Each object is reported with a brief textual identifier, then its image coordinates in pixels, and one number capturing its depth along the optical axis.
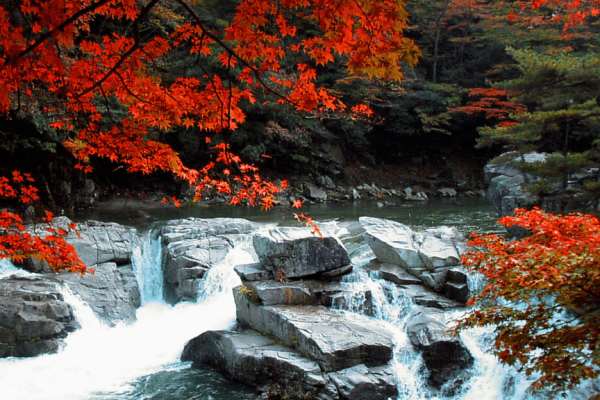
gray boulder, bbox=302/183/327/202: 17.92
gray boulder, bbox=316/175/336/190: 19.14
